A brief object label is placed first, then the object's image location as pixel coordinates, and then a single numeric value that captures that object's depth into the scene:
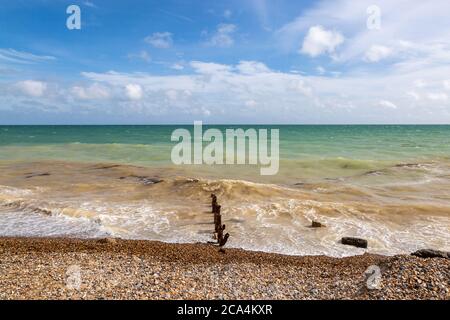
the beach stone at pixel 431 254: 10.41
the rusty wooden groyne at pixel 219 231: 13.11
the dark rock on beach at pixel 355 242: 13.39
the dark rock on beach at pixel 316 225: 15.81
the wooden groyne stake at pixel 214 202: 16.26
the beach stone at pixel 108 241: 12.09
